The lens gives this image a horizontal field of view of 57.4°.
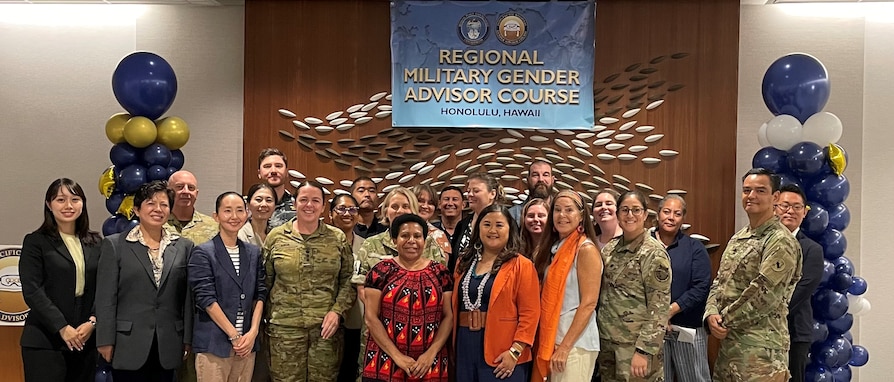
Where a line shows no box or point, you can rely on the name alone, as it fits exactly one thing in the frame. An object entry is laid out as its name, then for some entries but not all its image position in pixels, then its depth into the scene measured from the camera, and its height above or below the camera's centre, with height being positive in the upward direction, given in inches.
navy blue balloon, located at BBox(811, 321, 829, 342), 211.2 -36.6
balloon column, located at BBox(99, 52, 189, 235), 213.8 +11.7
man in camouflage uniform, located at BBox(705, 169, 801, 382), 158.7 -20.5
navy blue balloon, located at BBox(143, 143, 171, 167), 215.0 +6.1
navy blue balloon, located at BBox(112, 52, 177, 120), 216.7 +24.9
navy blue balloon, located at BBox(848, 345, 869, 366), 229.8 -46.5
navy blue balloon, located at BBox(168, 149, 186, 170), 222.7 +5.4
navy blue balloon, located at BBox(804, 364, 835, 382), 216.7 -49.0
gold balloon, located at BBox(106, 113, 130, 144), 218.2 +13.3
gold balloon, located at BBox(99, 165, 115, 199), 219.1 -1.5
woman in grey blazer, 161.2 -24.0
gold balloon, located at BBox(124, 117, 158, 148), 213.6 +12.0
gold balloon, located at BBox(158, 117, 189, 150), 218.4 +12.4
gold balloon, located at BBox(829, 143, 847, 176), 211.6 +8.2
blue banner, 252.1 +37.5
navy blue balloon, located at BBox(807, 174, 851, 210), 211.2 +0.1
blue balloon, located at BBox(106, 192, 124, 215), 216.8 -6.5
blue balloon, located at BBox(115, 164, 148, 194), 211.9 -0.2
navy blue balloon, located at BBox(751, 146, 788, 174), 217.9 +7.9
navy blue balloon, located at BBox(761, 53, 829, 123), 213.9 +27.5
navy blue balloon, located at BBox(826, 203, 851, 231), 214.1 -6.9
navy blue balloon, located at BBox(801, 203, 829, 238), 209.2 -7.8
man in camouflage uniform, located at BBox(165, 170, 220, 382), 187.3 -8.8
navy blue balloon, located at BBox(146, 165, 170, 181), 213.9 +1.4
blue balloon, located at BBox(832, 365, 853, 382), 222.7 -50.1
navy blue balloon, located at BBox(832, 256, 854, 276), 214.7 -19.8
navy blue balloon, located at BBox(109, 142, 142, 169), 215.0 +6.0
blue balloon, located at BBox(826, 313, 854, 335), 216.4 -35.5
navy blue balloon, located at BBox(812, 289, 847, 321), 211.0 -29.5
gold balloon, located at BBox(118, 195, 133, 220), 211.6 -7.6
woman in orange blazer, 152.4 -23.1
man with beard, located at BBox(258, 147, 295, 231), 201.6 +1.1
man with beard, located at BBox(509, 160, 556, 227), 210.2 +0.9
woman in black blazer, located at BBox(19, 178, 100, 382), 163.3 -23.5
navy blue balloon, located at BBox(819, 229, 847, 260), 212.2 -13.9
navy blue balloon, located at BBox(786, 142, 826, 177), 209.3 +8.2
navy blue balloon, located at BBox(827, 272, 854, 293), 213.9 -23.9
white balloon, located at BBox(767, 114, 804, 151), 213.5 +15.4
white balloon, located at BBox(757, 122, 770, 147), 223.4 +14.5
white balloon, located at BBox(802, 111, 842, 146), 209.5 +15.8
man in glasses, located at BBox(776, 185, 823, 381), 191.2 -21.2
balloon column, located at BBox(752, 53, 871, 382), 210.8 +5.4
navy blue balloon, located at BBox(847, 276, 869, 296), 223.6 -26.3
